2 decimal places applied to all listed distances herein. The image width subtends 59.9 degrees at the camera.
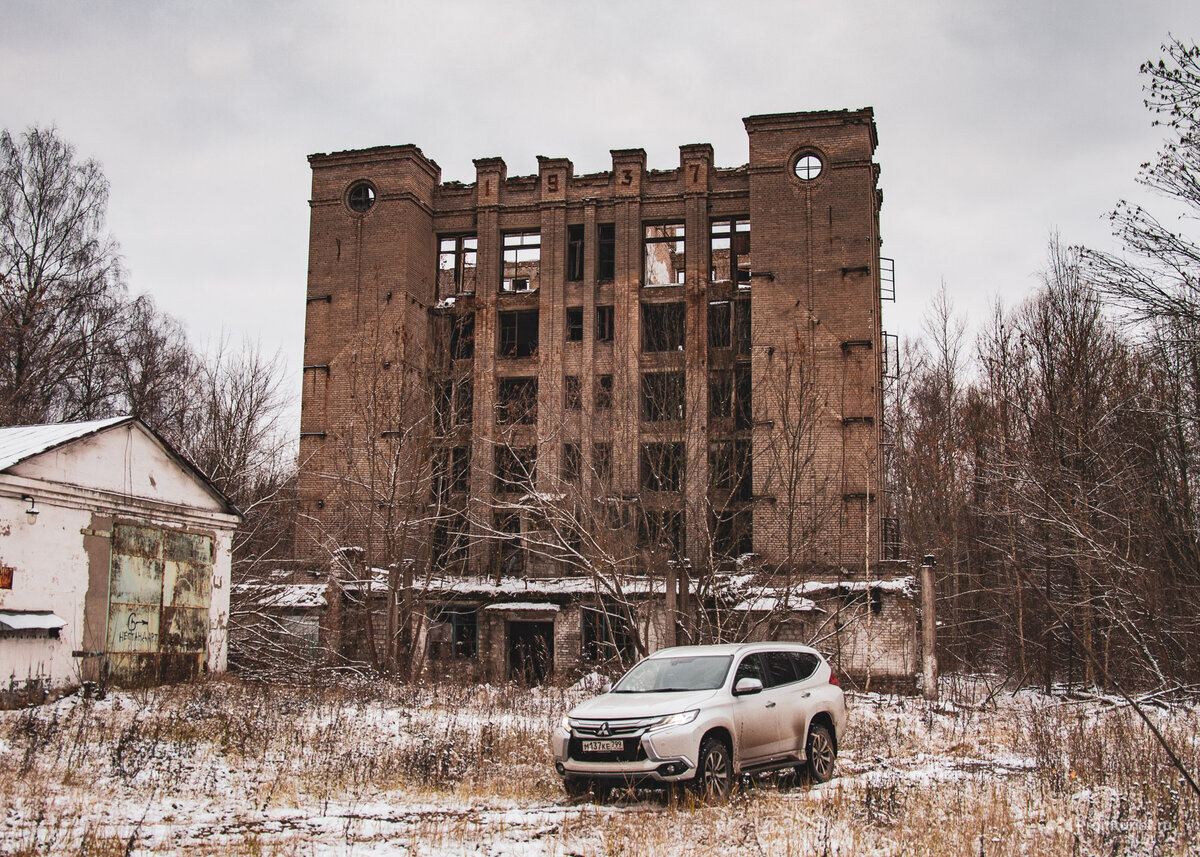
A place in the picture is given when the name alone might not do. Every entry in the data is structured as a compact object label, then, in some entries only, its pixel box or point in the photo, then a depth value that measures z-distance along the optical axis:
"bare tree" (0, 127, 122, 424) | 32.97
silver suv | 10.43
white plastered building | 15.21
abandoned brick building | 28.69
